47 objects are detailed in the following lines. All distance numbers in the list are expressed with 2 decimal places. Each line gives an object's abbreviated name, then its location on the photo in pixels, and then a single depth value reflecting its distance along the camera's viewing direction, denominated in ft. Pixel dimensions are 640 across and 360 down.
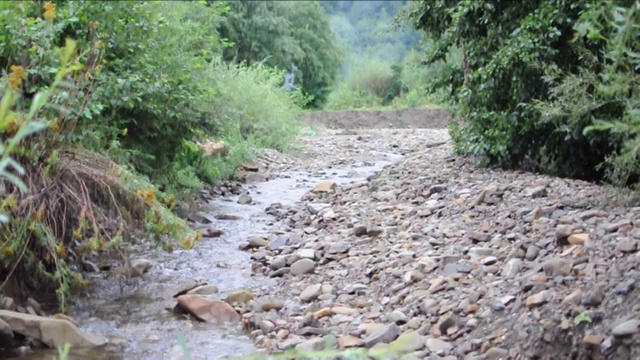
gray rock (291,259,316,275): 22.15
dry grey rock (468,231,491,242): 20.31
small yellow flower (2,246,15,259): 17.42
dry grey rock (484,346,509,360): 14.08
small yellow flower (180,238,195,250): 20.02
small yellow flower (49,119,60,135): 17.48
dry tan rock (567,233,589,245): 16.89
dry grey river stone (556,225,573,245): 17.44
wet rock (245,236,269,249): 25.71
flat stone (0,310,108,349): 16.78
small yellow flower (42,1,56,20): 18.40
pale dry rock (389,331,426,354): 14.99
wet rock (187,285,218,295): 20.49
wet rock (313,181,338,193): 34.81
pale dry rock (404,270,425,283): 18.83
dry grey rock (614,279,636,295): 13.71
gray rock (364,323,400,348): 15.96
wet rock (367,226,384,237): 24.04
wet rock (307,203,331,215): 29.81
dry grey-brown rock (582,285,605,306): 13.80
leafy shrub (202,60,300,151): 49.52
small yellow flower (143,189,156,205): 19.15
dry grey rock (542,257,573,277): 15.71
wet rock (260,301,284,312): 19.49
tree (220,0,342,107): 96.89
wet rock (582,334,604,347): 12.80
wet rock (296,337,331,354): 15.92
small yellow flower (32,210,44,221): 17.58
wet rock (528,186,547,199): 22.63
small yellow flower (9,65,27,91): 16.30
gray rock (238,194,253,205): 33.47
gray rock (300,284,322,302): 19.84
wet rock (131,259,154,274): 22.18
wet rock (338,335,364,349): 16.21
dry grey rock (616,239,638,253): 15.25
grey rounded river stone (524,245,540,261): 17.57
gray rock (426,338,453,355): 15.14
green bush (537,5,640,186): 17.99
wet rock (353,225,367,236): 24.36
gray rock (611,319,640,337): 12.50
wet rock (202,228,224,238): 27.09
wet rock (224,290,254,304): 20.03
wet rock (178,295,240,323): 18.93
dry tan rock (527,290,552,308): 14.78
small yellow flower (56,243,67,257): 18.04
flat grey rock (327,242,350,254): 23.03
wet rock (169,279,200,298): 20.58
